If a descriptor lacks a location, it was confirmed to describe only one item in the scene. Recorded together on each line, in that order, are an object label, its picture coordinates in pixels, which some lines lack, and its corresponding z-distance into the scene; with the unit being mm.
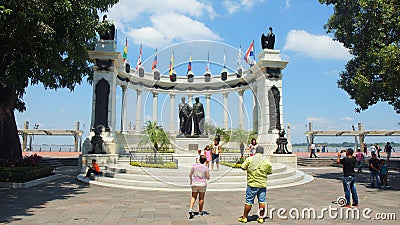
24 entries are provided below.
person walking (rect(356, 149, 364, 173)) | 21422
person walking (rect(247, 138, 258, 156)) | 16333
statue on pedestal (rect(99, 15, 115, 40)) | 25222
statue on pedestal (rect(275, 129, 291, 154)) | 23828
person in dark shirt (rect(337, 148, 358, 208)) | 9258
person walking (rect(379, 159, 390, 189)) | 13648
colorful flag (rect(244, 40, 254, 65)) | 32062
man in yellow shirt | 7141
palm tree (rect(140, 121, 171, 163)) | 28328
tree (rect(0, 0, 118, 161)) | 11453
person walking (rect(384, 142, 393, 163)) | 26700
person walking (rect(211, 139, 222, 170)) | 15688
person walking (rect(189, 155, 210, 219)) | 7633
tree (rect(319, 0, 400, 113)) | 14016
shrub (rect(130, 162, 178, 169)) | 16672
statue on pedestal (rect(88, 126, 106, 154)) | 21484
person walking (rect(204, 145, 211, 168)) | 14223
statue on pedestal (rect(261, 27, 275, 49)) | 28016
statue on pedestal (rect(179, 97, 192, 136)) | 24906
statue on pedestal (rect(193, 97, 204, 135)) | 24891
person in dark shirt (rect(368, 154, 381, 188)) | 13555
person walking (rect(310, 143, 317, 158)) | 30578
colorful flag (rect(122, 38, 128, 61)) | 32969
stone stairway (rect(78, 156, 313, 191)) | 13492
